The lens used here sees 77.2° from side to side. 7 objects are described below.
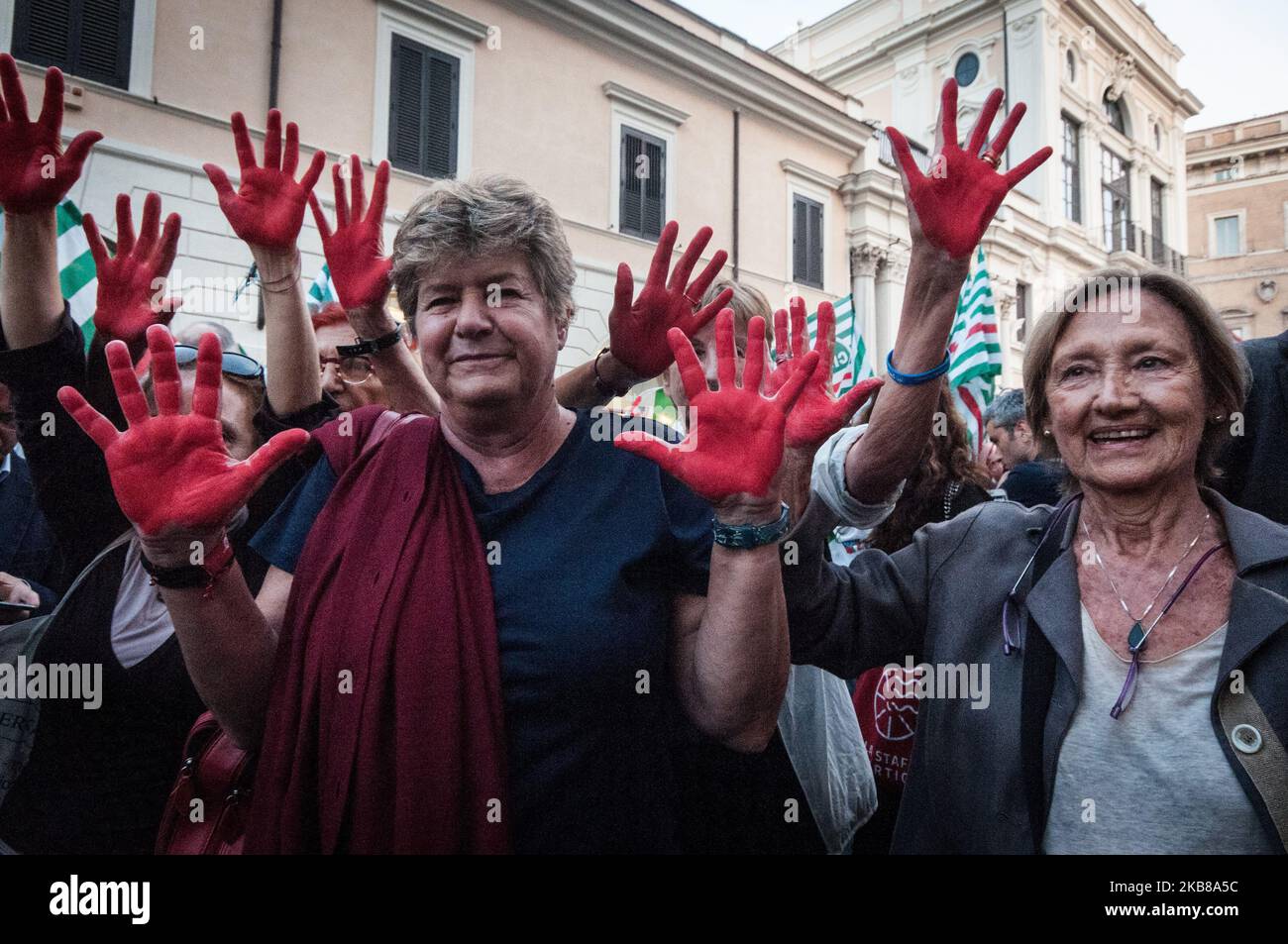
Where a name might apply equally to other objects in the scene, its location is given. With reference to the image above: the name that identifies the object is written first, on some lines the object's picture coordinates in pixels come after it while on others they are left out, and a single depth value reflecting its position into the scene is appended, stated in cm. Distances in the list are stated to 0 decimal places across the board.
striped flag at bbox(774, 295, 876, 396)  520
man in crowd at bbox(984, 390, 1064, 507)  263
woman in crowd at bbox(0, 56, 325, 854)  153
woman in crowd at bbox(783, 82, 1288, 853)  127
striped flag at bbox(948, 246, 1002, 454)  433
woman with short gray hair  125
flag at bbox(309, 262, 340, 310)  397
